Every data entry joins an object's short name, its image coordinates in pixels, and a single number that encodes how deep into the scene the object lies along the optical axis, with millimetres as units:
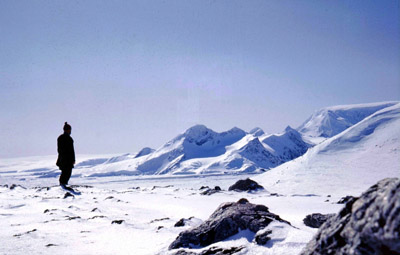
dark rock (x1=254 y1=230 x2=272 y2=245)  4043
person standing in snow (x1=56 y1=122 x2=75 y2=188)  15272
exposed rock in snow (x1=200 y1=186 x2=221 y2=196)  16844
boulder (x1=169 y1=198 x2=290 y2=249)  4688
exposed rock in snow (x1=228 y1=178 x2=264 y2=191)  20441
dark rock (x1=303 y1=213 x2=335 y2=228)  6063
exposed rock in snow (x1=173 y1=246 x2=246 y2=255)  4004
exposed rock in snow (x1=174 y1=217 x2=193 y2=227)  6689
